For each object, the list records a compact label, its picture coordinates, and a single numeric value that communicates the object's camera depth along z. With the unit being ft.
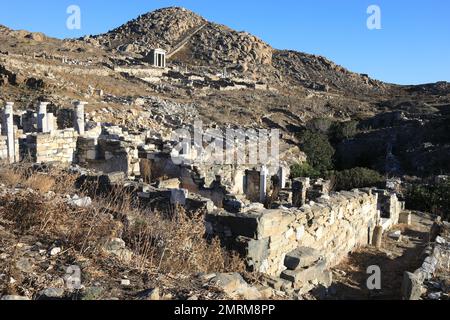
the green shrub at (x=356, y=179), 61.05
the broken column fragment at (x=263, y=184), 39.46
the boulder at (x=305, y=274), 18.02
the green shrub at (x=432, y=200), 48.67
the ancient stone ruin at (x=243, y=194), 18.98
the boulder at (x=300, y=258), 19.26
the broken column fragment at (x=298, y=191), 35.70
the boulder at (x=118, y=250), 14.40
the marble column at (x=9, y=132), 35.70
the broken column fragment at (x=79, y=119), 40.91
